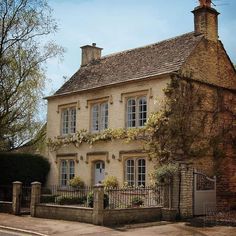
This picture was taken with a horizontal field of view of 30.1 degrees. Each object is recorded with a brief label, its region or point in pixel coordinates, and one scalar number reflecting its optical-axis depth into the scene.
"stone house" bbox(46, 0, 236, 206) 23.72
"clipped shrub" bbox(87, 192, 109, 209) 18.64
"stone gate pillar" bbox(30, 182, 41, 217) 20.83
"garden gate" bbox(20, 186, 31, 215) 22.58
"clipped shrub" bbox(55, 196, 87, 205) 22.86
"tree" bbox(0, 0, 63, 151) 24.91
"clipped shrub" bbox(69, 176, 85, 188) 26.75
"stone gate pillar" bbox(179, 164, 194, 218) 20.22
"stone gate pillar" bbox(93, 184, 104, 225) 17.64
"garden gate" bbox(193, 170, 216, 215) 20.97
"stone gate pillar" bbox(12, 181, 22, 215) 21.56
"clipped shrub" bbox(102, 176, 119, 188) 24.26
